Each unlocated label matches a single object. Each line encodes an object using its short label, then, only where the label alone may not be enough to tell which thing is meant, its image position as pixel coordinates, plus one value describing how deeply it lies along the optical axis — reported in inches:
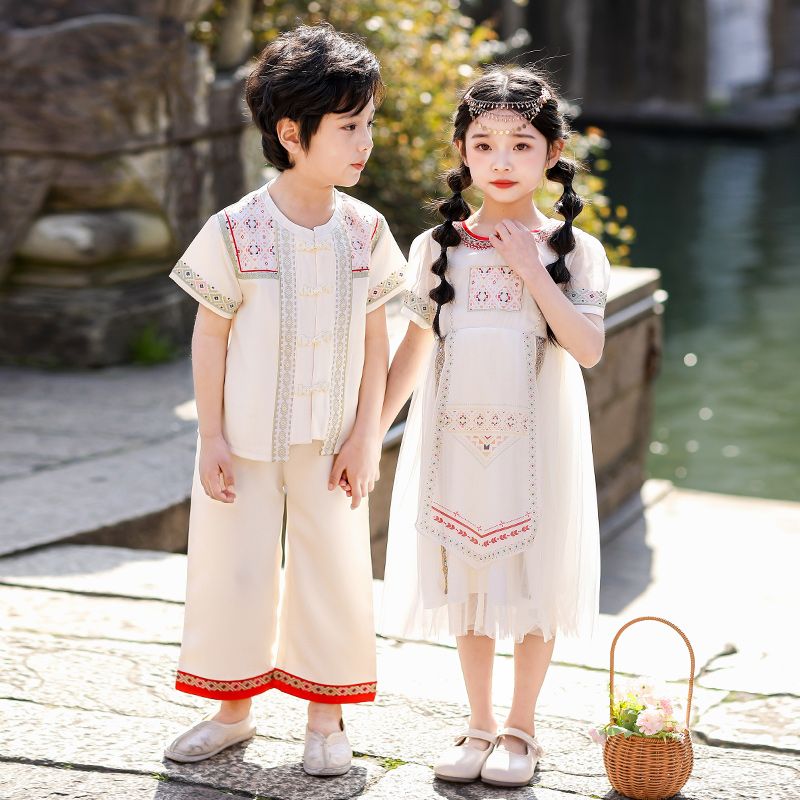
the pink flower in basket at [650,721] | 191.5
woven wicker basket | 191.6
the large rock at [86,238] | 445.7
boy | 194.5
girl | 199.0
